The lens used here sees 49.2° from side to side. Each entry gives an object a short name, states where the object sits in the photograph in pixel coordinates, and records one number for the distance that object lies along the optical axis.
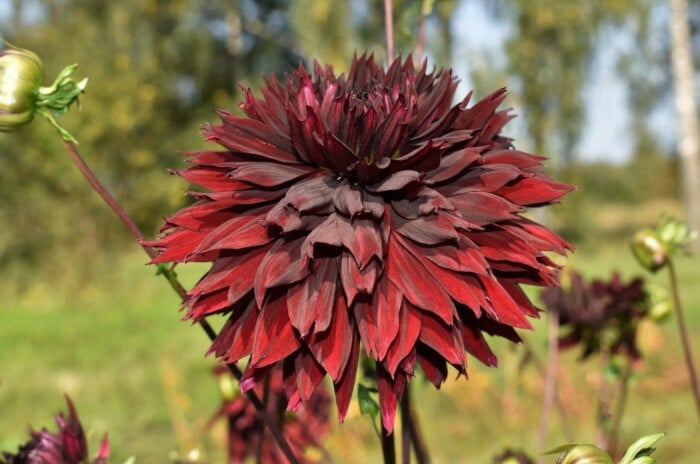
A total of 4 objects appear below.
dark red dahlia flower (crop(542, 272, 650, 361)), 0.90
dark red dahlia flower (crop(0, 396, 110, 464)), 0.52
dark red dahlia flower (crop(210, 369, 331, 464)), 0.82
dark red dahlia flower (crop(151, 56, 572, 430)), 0.36
